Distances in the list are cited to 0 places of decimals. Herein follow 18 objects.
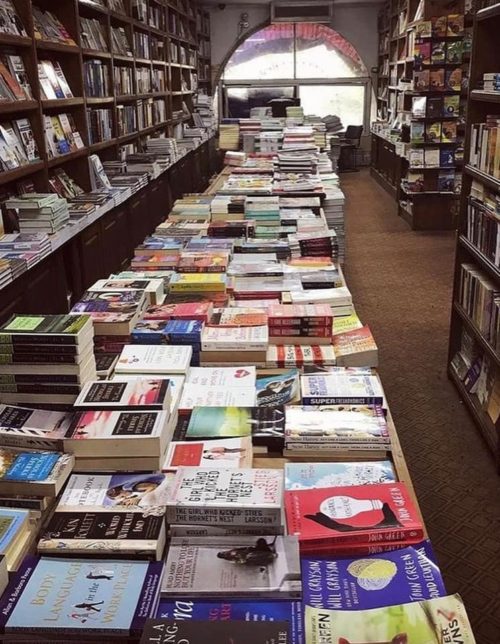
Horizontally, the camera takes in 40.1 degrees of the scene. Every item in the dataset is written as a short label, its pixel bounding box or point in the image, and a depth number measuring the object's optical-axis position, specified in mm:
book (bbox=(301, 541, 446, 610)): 1264
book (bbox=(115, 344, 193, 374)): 2107
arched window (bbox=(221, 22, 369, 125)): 13469
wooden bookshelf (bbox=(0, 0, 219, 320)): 3943
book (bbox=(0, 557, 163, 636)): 1186
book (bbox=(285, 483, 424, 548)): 1421
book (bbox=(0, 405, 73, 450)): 1660
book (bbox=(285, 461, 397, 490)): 1640
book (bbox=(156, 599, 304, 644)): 1210
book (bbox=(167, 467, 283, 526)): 1393
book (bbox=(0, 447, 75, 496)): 1524
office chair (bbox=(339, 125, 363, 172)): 13359
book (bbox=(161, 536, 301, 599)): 1266
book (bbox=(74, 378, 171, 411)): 1753
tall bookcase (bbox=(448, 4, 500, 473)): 3246
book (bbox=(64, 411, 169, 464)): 1629
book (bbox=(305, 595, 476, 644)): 1165
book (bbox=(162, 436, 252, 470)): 1690
